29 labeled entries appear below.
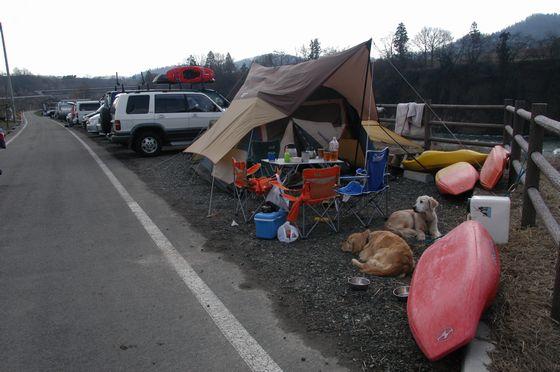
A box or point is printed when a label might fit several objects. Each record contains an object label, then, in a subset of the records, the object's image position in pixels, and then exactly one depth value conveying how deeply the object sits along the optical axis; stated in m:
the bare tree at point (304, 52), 75.32
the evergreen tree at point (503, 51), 63.69
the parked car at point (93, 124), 20.12
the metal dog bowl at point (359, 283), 4.05
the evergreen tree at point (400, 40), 81.44
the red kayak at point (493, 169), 7.09
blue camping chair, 6.24
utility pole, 41.88
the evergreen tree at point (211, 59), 81.53
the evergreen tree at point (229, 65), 74.64
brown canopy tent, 7.94
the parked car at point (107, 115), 14.98
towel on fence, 10.92
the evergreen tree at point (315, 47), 73.90
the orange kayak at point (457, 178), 7.05
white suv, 13.12
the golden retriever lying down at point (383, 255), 4.39
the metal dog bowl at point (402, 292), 3.82
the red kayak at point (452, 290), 2.92
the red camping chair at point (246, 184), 6.58
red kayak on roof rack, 15.52
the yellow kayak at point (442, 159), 8.06
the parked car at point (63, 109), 44.53
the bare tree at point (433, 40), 82.81
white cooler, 4.67
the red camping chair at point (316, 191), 5.61
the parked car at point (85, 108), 29.50
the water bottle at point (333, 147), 7.68
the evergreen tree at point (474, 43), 71.33
